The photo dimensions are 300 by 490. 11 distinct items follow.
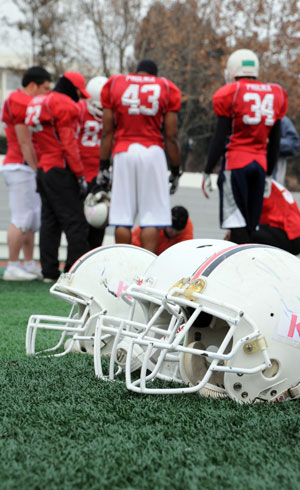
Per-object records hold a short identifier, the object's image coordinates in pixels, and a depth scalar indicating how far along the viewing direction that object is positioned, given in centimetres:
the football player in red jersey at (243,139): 932
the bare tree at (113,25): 3169
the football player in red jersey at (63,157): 1087
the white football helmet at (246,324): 375
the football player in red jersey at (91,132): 1188
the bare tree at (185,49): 3450
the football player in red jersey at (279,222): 991
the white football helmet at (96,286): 525
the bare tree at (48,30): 3455
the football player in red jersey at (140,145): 967
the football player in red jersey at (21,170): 1160
